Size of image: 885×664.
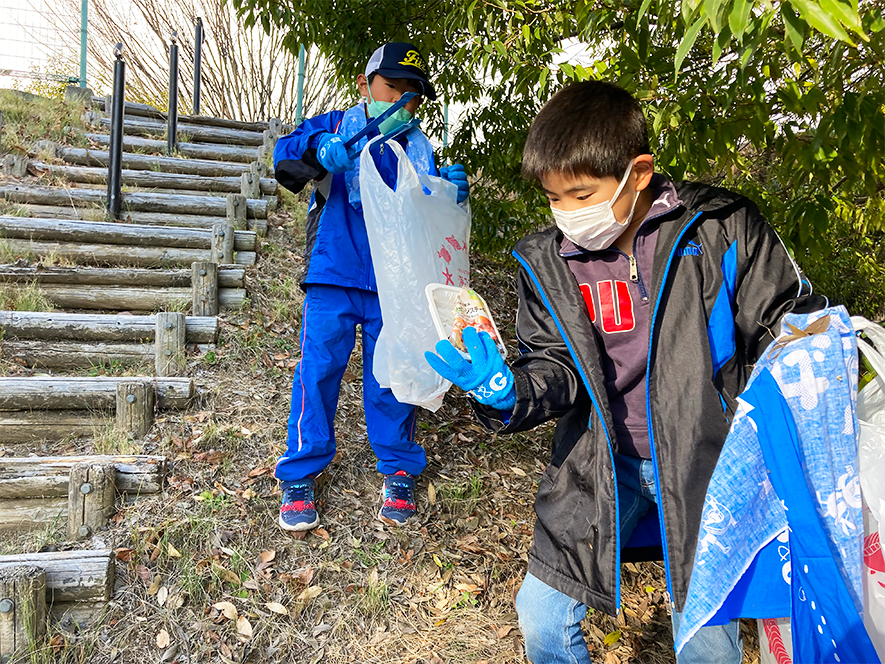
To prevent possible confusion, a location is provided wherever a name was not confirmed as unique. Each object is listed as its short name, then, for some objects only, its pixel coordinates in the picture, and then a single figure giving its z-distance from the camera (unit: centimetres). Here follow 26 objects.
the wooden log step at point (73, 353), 323
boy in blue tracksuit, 258
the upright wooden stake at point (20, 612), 198
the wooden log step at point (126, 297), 370
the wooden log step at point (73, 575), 214
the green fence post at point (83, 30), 750
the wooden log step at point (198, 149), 601
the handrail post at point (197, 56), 810
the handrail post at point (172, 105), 586
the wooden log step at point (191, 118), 673
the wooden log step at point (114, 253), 400
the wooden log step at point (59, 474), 249
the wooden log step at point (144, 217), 456
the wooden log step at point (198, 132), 639
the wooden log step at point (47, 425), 290
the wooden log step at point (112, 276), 368
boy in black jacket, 147
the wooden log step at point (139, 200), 470
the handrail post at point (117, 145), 459
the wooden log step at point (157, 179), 521
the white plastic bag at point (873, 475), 122
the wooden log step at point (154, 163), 552
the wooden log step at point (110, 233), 410
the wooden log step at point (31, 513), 248
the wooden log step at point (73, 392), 291
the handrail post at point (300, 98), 936
